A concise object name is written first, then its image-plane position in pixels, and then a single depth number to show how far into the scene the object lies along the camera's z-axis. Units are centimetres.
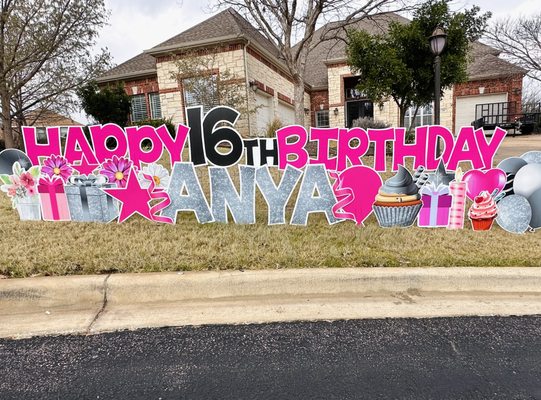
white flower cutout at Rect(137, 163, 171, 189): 512
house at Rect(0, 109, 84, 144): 1873
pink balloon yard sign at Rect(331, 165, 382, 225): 502
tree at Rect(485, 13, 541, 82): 1588
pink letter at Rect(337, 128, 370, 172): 508
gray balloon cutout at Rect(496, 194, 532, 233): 491
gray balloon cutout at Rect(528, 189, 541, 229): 480
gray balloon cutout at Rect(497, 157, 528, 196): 498
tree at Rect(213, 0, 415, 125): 1144
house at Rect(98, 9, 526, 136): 1644
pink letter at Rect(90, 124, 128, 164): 518
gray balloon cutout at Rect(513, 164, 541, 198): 480
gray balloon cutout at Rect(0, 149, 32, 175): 534
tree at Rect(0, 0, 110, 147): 1328
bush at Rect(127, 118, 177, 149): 1613
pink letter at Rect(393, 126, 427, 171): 504
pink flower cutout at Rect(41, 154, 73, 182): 526
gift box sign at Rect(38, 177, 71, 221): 527
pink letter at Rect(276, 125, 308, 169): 504
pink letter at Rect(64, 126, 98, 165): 528
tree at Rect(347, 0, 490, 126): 1102
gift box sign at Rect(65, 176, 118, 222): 524
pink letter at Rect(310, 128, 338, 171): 512
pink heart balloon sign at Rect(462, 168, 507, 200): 498
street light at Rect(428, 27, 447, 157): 802
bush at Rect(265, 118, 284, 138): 1228
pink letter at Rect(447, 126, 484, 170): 504
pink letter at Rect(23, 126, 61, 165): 529
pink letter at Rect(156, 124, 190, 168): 513
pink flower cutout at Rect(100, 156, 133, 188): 521
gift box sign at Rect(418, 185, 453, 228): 499
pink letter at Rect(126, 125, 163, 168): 517
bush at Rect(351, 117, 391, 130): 1237
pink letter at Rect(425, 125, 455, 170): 500
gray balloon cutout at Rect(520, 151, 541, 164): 496
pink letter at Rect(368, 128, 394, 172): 508
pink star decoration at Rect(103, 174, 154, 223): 519
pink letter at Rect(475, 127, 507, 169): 495
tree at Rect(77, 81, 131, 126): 1747
